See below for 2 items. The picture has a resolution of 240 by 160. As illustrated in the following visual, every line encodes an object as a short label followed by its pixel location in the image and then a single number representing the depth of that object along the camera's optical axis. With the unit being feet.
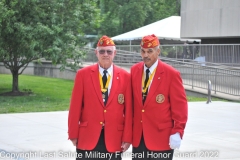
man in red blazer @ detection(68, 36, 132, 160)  18.94
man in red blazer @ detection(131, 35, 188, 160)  18.86
